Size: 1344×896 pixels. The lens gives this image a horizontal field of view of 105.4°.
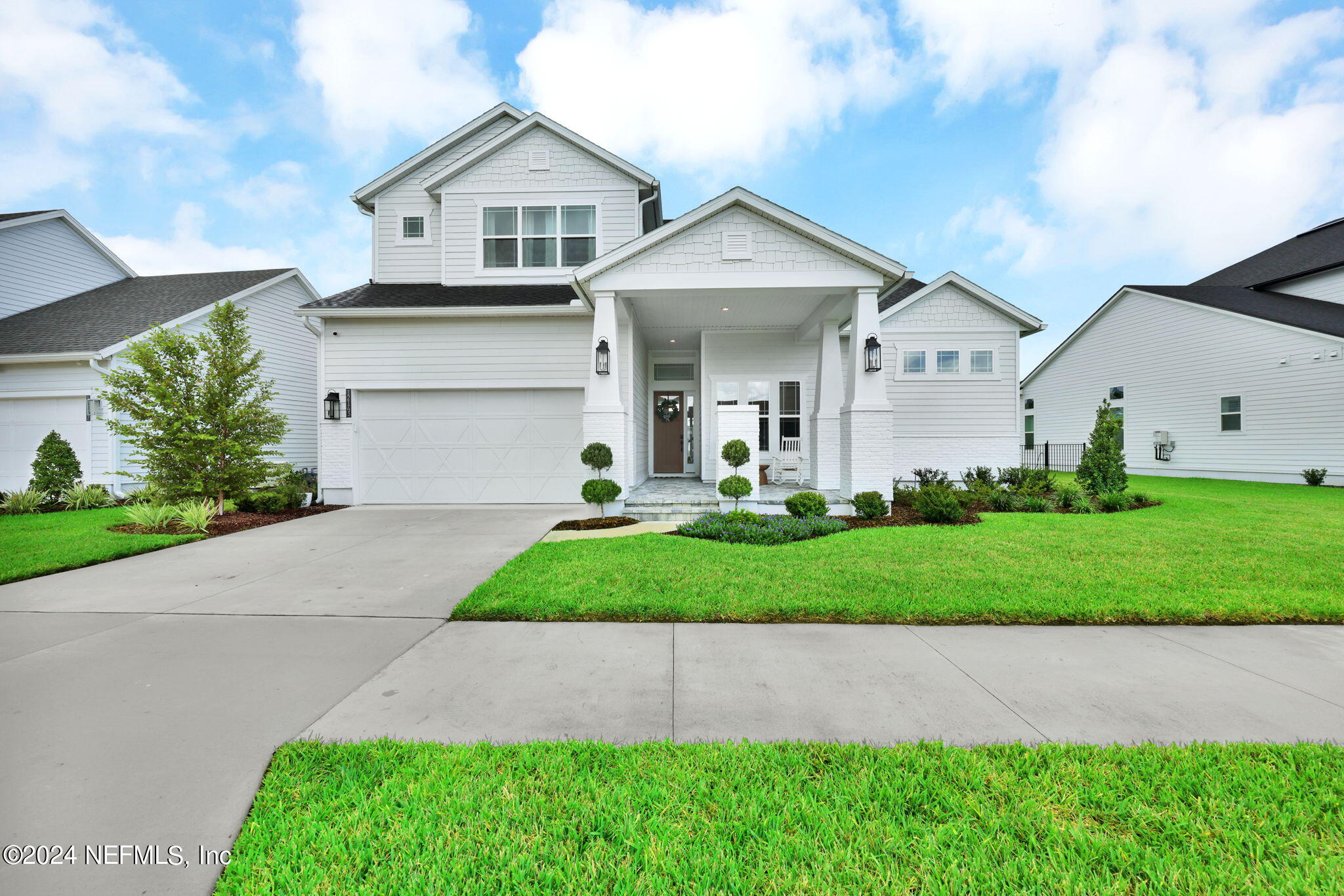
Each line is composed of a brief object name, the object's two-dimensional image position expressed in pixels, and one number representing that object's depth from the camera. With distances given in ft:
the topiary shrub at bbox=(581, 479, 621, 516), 26.58
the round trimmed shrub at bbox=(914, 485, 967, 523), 25.62
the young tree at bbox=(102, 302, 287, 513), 26.78
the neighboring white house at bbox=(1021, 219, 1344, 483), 43.57
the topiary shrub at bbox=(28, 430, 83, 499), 34.09
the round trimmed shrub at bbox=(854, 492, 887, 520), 26.30
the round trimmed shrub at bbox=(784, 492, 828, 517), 25.76
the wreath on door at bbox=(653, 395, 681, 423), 42.57
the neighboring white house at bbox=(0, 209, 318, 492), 36.76
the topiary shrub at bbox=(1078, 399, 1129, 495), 33.78
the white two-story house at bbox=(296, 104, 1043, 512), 27.22
